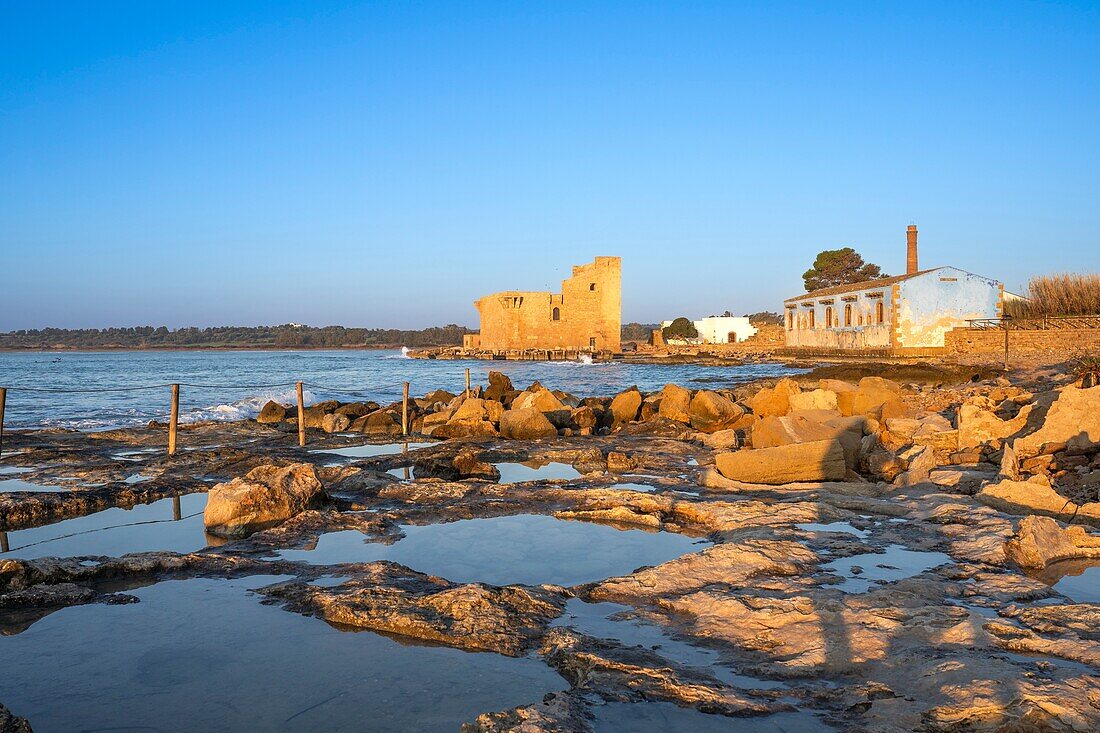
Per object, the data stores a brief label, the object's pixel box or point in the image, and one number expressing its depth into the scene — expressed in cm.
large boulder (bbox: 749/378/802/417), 1334
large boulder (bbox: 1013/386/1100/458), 769
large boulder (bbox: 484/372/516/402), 1874
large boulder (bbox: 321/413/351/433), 1529
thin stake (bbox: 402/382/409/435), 1438
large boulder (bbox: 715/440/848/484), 830
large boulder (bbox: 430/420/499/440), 1381
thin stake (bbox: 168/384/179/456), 1134
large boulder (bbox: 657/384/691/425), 1512
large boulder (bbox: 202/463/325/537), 678
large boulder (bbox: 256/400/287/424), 1684
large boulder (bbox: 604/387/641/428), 1553
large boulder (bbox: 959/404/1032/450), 918
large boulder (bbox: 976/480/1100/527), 630
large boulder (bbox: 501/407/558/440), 1347
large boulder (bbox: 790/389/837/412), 1237
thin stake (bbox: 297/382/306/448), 1311
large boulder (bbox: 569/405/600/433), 1475
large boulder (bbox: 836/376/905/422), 1284
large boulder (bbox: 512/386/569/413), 1517
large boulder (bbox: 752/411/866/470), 936
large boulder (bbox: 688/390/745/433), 1443
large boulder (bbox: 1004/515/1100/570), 504
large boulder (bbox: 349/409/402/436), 1530
